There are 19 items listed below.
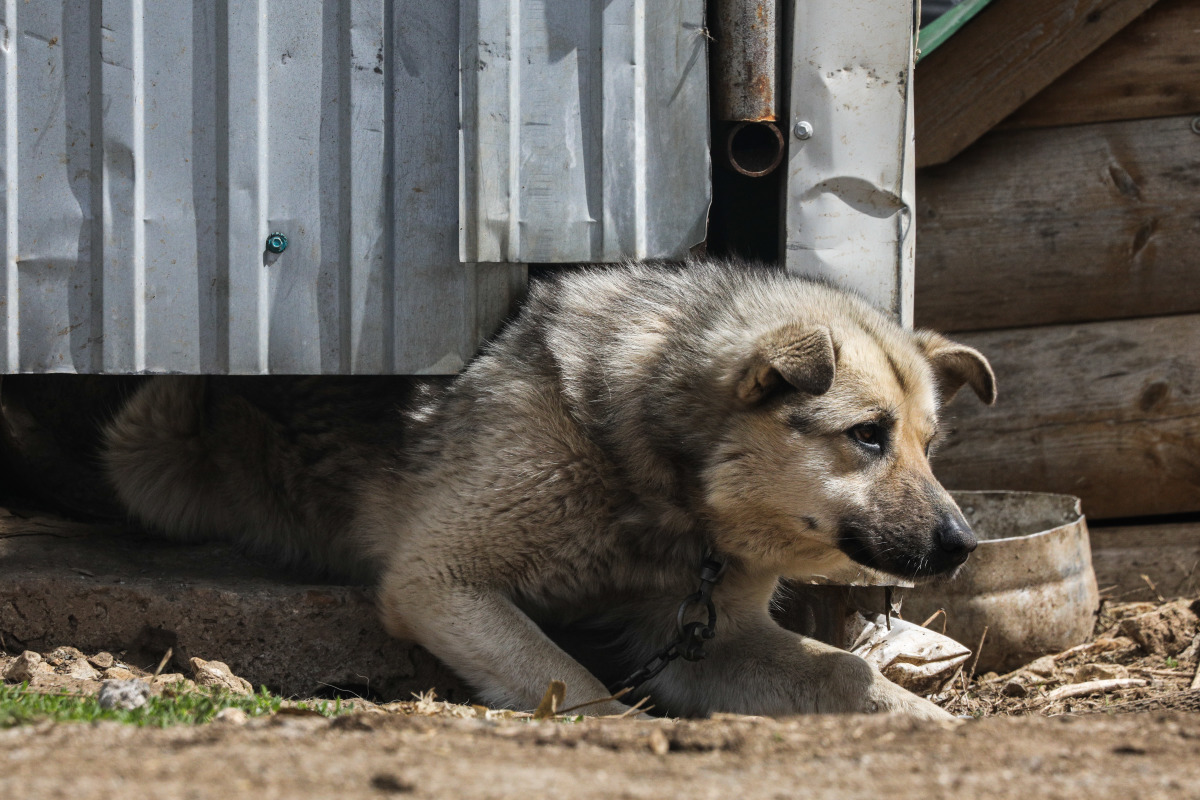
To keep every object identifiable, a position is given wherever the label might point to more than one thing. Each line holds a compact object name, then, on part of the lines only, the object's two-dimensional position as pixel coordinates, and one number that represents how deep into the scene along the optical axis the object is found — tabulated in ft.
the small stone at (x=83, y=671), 23.68
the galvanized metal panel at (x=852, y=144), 26.25
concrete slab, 25.17
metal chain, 23.25
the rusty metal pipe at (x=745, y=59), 25.93
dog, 22.29
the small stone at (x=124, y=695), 18.94
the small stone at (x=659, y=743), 15.24
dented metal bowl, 28.14
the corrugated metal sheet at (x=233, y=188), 24.64
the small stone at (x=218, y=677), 23.31
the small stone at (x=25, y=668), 23.16
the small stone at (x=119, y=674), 23.95
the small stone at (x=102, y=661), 24.50
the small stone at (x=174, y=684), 20.45
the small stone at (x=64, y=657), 24.28
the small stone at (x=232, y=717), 16.63
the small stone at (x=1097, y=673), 28.25
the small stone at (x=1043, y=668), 28.77
